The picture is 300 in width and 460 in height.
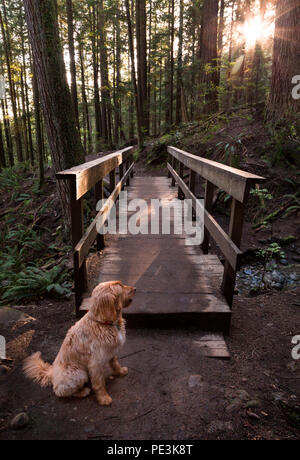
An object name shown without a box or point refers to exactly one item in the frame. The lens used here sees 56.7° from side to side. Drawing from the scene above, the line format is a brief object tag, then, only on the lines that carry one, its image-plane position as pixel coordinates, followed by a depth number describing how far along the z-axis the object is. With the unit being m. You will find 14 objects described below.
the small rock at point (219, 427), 1.87
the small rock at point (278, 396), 2.13
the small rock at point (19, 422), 1.86
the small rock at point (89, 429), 1.87
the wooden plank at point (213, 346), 2.59
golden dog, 2.06
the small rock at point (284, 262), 5.21
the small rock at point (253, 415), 1.95
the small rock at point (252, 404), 2.03
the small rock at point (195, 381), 2.25
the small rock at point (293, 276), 4.72
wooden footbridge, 2.86
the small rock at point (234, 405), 2.02
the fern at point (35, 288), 4.13
